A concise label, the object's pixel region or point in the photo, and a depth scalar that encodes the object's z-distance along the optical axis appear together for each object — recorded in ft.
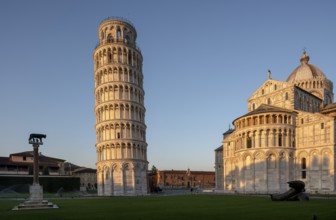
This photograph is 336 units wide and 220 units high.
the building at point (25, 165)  283.18
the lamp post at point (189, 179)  446.15
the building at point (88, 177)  404.57
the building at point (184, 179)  426.92
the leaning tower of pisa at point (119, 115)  207.51
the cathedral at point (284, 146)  175.73
